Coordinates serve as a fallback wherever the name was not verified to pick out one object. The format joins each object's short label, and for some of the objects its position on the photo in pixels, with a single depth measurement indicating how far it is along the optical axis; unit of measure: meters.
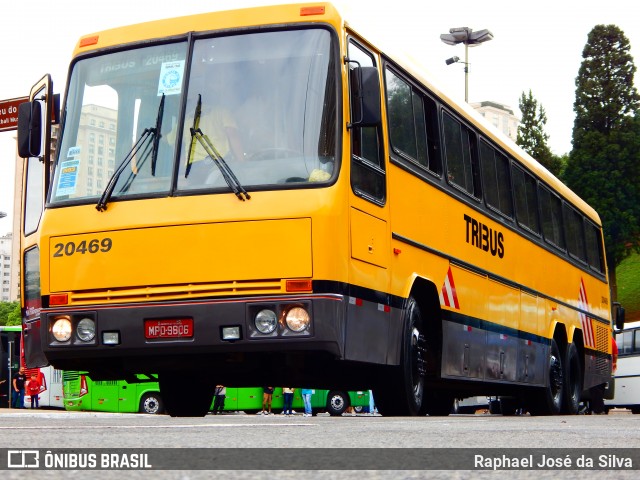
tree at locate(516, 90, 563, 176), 84.81
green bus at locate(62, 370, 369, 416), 31.61
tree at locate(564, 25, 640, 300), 73.12
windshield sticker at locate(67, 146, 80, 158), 10.20
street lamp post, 34.84
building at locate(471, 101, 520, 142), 196.25
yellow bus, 9.29
